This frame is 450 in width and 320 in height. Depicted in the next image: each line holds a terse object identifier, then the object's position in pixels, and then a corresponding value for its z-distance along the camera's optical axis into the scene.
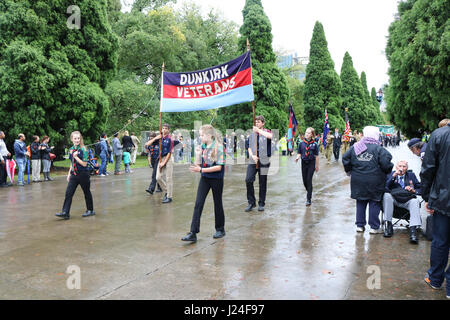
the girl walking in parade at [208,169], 6.26
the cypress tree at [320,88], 41.53
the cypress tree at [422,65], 12.96
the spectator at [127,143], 20.37
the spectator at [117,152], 17.94
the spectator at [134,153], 24.43
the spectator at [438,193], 4.26
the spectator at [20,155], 13.94
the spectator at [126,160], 18.80
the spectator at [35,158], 14.67
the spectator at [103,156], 17.29
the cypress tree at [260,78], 32.25
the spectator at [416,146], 7.24
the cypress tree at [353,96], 54.67
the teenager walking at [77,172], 8.10
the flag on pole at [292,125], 13.19
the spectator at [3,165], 13.55
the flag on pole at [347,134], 24.04
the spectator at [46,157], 15.22
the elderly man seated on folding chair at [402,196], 6.33
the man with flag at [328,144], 24.24
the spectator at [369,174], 6.68
